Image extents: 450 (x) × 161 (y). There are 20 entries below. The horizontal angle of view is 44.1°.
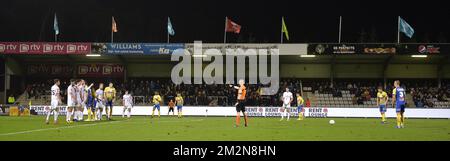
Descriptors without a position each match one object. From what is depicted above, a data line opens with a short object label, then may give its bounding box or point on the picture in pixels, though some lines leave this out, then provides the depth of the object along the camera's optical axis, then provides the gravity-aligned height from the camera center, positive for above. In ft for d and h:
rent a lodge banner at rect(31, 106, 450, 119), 155.84 -5.92
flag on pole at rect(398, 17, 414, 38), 163.73 +18.09
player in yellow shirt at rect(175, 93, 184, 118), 138.72 -3.49
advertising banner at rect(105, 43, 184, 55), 170.91 +13.07
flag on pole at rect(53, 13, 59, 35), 174.78 +20.02
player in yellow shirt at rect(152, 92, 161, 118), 131.51 -2.34
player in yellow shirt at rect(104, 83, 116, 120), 110.01 -0.96
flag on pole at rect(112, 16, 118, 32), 172.35 +19.58
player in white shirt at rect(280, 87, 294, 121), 124.36 -1.97
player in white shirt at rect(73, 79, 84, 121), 96.48 -1.90
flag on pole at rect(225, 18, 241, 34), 170.09 +19.44
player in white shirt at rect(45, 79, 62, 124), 89.84 -1.61
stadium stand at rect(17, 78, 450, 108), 171.73 -0.58
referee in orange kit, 84.28 -1.35
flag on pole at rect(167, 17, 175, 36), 176.29 +19.49
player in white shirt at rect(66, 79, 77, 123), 93.06 -1.66
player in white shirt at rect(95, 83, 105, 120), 107.45 -2.32
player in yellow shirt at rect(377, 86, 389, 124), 111.55 -2.01
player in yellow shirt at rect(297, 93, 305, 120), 127.90 -3.29
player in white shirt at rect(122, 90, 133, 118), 133.67 -2.86
